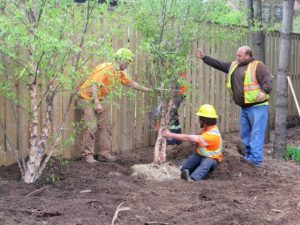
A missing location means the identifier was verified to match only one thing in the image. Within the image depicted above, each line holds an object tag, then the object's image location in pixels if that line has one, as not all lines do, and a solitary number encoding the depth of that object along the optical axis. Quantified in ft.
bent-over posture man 21.85
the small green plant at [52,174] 20.68
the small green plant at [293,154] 29.40
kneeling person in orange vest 23.36
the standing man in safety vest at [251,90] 27.40
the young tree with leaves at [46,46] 17.37
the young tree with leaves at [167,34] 23.13
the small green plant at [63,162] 21.42
